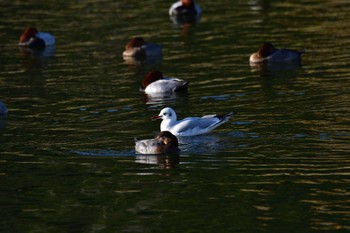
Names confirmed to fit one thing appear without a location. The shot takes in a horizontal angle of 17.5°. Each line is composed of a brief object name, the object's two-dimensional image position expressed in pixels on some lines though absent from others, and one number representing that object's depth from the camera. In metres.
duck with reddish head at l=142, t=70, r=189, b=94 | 28.00
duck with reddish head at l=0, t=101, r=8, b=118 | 25.70
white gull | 22.53
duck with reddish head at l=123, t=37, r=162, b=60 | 33.34
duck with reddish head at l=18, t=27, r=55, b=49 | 36.19
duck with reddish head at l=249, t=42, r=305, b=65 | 31.03
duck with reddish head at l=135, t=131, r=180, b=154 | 21.02
